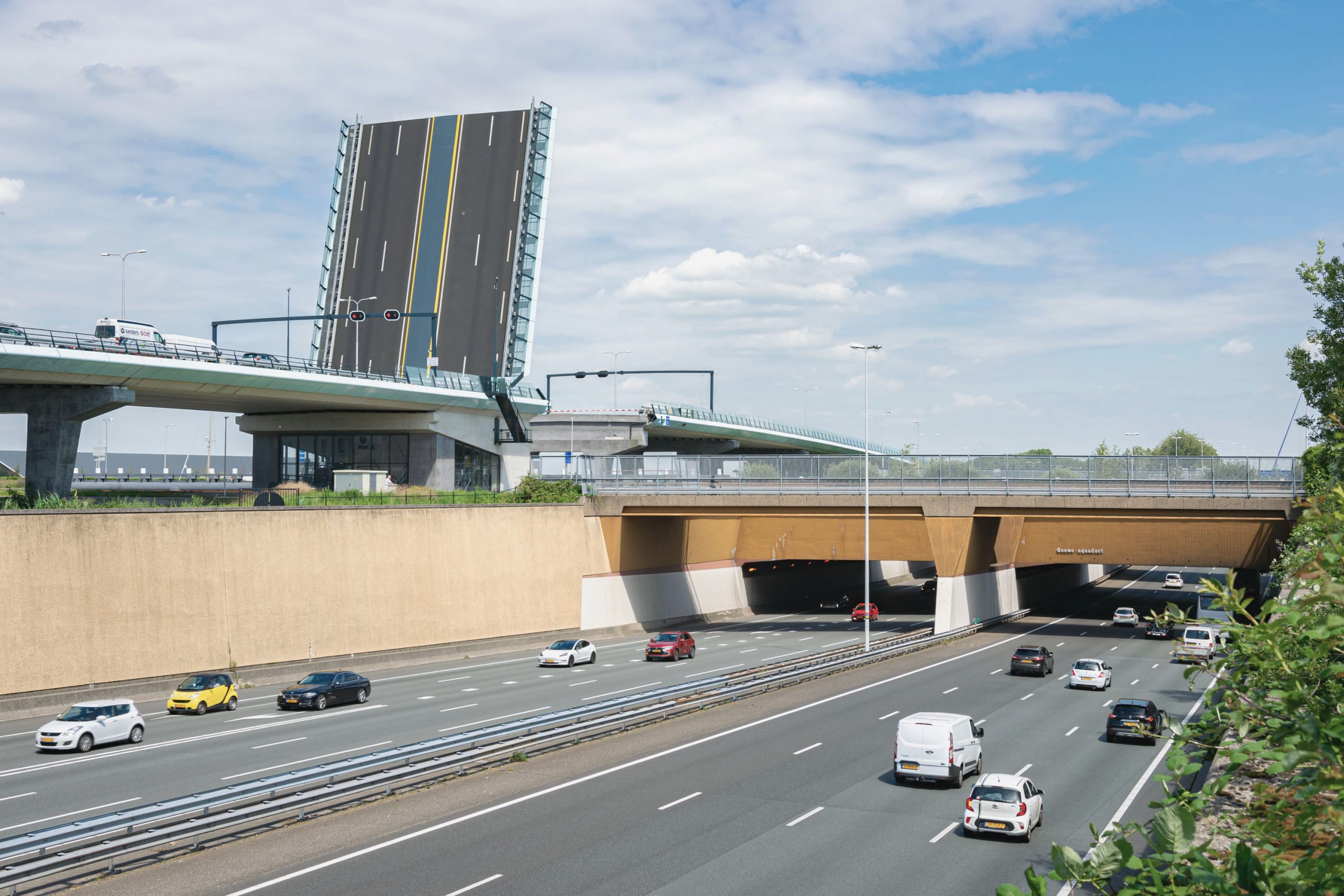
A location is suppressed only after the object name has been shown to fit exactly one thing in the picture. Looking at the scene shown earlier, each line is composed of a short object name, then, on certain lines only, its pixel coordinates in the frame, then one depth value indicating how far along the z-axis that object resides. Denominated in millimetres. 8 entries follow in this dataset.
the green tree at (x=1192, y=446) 195750
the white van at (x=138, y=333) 53250
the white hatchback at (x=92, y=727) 27125
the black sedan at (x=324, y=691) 33938
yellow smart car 33125
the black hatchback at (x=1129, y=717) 27750
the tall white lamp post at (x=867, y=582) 44438
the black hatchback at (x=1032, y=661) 40906
